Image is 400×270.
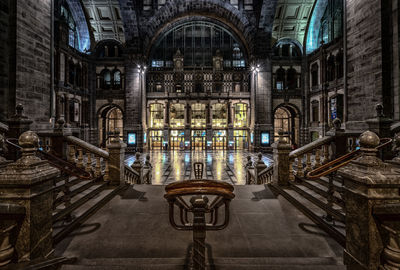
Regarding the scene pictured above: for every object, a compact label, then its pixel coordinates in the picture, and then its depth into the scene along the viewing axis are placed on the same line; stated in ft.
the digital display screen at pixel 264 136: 69.31
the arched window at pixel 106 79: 73.71
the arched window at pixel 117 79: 74.53
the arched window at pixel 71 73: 61.48
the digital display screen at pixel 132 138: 68.51
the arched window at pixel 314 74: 65.67
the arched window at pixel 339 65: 54.82
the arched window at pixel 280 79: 73.15
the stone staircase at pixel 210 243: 7.93
